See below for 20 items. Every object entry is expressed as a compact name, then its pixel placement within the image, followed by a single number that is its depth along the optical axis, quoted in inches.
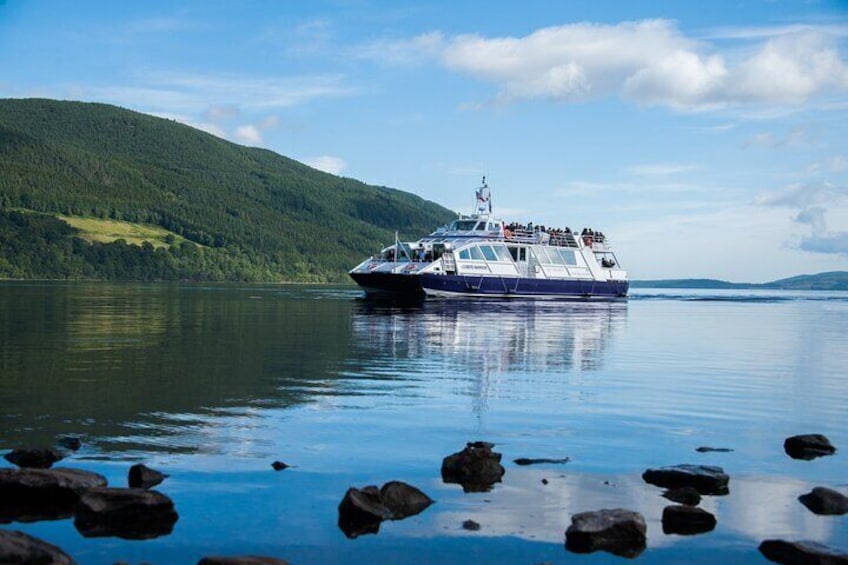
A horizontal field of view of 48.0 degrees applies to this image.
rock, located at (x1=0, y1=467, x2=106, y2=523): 528.4
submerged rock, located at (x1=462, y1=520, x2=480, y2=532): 513.7
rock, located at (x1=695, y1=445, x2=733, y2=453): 730.8
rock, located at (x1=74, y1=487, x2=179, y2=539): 501.7
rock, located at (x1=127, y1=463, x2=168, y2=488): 570.6
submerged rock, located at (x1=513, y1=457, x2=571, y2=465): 668.1
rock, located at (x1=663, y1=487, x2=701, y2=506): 576.1
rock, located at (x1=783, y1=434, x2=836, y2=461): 734.5
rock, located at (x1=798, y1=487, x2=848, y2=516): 562.3
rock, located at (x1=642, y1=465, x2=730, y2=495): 606.2
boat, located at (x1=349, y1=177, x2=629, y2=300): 3560.5
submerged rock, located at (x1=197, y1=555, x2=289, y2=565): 430.0
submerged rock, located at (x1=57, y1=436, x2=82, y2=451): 673.0
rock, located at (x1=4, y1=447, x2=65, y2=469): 615.3
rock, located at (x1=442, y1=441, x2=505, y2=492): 613.3
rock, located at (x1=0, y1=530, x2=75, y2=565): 428.5
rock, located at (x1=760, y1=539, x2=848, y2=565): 460.4
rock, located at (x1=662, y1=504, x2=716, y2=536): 525.7
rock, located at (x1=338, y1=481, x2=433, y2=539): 514.6
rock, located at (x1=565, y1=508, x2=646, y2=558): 491.2
